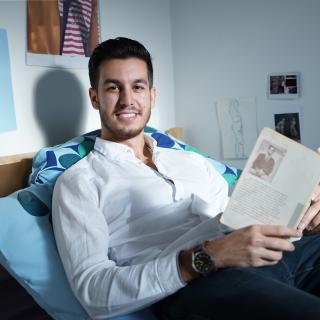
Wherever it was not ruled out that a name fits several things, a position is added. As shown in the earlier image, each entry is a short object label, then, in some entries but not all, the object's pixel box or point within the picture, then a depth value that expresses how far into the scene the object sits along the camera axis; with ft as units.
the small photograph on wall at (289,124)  4.88
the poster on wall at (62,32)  3.85
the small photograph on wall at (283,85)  4.80
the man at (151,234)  2.38
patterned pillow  3.13
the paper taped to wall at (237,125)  5.22
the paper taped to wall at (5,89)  3.58
